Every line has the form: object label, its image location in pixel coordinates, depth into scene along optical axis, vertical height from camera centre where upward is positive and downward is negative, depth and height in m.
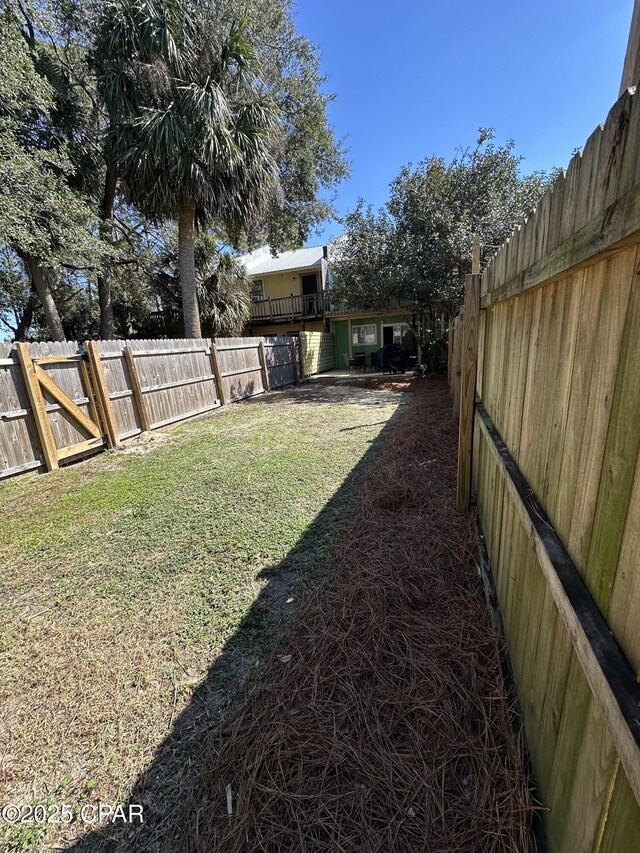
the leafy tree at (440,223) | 10.48 +3.20
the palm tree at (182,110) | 7.61 +5.30
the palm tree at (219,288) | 11.96 +1.90
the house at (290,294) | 17.55 +2.38
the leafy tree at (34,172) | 7.16 +3.90
